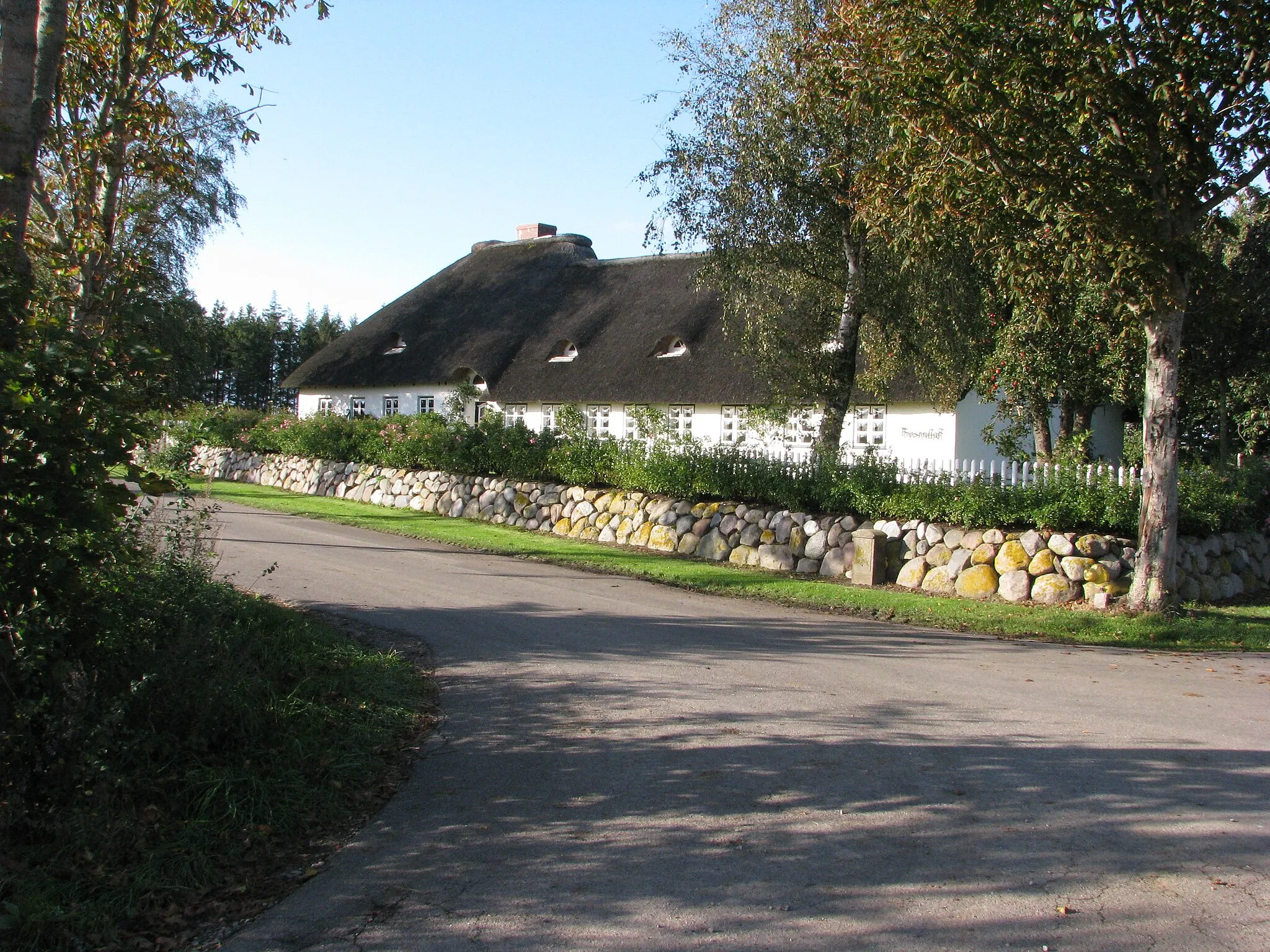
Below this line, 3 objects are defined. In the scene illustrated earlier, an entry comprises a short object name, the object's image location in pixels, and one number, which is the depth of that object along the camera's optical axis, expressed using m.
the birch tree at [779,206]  15.59
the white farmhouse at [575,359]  26.14
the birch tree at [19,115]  5.60
